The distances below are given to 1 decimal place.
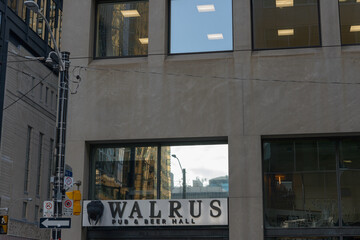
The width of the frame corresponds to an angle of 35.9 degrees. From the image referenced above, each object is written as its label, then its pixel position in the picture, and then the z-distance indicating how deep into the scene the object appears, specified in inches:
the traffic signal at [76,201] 620.1
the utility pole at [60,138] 613.6
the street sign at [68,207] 625.6
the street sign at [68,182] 625.3
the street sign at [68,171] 636.4
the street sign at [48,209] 612.7
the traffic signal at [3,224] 876.7
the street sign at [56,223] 602.0
